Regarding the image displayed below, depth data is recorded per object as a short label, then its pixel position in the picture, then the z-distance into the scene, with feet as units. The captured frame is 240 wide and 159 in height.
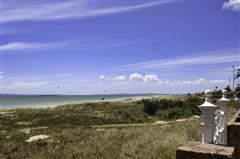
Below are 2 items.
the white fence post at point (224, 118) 11.59
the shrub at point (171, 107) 72.16
